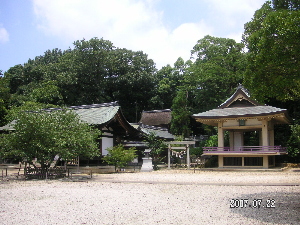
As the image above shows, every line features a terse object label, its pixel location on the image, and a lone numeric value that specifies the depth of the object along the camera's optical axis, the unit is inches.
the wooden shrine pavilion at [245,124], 1034.1
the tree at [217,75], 1364.4
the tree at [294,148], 1141.6
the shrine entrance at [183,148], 1063.0
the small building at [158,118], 1845.5
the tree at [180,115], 1448.1
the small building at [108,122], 999.2
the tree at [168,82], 1985.9
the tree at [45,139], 690.2
